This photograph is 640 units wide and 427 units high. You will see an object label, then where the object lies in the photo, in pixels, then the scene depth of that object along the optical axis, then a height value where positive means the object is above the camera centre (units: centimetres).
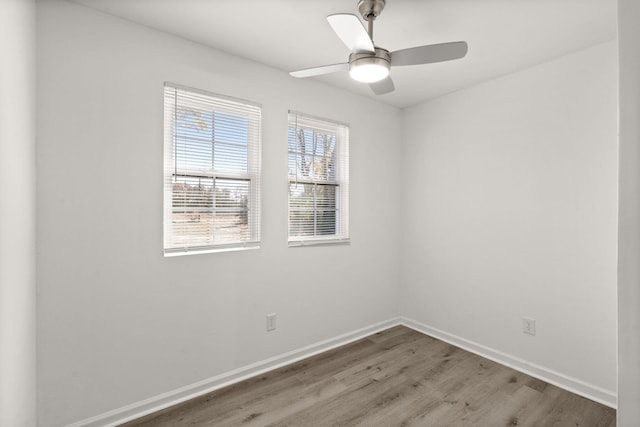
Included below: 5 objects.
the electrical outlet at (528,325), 258 -93
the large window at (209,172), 219 +33
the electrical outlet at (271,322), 262 -91
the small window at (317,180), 284 +34
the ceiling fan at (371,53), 154 +89
